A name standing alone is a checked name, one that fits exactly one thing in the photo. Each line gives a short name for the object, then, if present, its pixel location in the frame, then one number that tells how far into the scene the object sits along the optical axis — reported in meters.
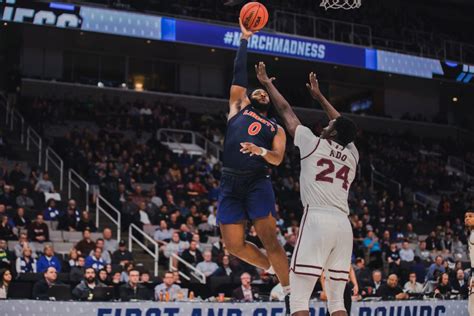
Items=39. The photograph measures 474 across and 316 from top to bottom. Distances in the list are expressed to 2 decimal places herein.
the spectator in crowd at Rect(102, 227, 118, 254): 18.17
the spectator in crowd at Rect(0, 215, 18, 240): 17.12
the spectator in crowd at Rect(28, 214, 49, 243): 17.55
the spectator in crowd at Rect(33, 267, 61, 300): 13.83
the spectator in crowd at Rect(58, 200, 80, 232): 18.59
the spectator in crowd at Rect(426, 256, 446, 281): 19.66
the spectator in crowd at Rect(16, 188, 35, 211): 19.20
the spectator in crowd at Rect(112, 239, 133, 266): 17.33
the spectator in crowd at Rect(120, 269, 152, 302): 14.68
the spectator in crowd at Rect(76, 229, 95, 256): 17.30
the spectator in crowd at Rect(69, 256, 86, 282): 15.41
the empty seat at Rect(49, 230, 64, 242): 18.41
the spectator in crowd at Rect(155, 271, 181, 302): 15.23
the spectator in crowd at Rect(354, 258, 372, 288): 17.86
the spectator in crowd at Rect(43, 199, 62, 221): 19.02
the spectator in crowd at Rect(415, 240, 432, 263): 22.12
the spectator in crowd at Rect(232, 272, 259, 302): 15.44
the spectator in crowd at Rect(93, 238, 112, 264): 16.78
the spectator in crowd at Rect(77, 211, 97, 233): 18.83
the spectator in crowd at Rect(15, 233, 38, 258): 16.28
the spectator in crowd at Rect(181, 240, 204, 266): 18.11
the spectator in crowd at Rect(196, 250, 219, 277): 17.69
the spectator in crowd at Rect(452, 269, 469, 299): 18.67
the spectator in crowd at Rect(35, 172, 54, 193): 20.48
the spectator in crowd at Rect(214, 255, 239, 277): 17.17
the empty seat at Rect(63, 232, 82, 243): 18.50
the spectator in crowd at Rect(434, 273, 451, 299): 17.95
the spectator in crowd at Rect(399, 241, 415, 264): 21.41
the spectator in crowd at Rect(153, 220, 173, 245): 19.17
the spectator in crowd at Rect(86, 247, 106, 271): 16.28
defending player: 7.10
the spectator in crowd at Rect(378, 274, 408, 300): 16.83
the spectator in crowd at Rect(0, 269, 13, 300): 14.02
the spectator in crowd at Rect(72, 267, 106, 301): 14.05
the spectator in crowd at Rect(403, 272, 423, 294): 17.89
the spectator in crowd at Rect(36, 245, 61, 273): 15.84
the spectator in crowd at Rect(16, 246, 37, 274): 15.84
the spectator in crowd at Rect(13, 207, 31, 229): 18.06
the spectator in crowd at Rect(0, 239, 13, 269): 15.16
